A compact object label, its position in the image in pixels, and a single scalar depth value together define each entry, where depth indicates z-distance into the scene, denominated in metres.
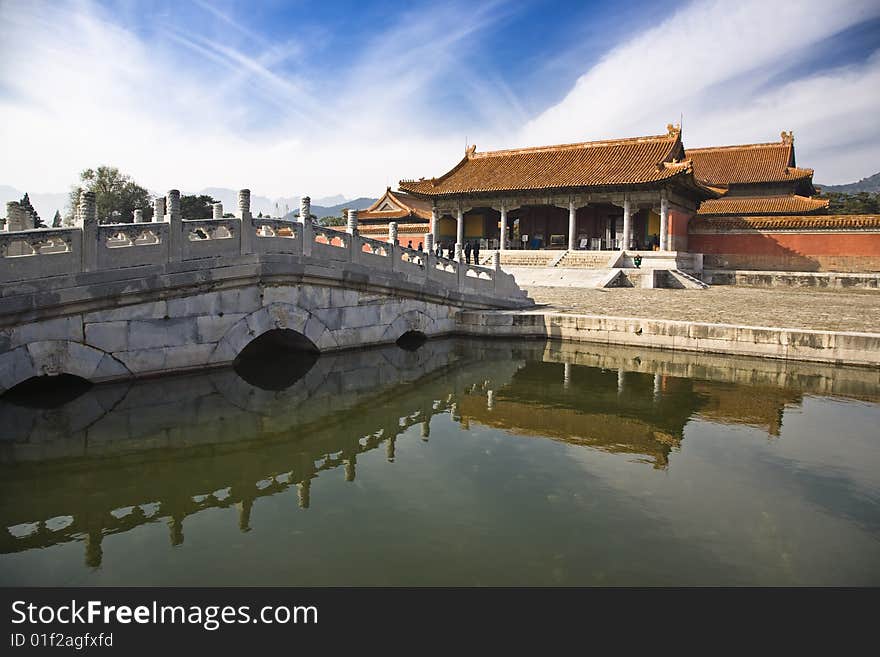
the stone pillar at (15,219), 9.55
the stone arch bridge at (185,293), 8.38
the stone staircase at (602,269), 24.30
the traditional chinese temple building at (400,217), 36.22
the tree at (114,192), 50.81
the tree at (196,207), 53.34
